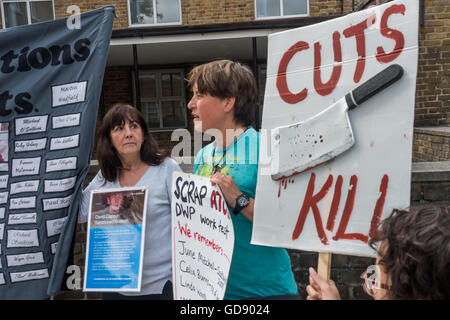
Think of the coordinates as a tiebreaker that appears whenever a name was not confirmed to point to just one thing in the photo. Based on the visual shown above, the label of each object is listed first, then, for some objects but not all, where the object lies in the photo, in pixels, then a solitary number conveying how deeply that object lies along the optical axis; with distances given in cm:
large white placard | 139
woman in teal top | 167
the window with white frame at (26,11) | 1106
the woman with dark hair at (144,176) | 194
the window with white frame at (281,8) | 1068
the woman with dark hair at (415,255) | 95
